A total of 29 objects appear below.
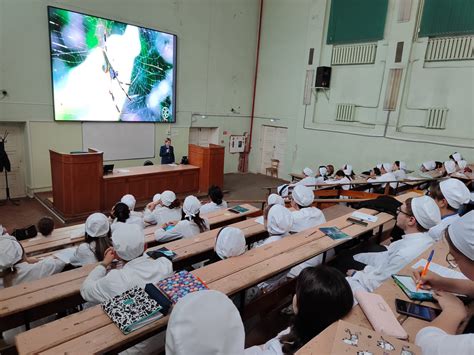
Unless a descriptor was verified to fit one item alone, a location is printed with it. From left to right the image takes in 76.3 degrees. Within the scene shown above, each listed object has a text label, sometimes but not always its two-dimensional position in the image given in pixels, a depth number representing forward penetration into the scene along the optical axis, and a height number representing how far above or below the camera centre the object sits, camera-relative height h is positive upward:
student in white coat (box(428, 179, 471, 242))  3.24 -0.67
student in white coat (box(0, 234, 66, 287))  2.51 -1.41
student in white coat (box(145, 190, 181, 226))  4.69 -1.52
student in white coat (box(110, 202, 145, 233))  3.84 -1.30
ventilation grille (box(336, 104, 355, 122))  9.59 +0.46
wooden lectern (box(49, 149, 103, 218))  6.33 -1.57
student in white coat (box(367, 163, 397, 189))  6.00 -1.00
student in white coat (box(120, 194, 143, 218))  4.97 -1.47
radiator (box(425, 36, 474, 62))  7.43 +2.14
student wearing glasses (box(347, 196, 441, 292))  2.27 -0.86
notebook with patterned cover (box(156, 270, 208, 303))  1.76 -1.02
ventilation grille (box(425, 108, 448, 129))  7.90 +0.39
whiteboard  8.55 -0.84
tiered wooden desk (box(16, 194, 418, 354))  1.42 -1.08
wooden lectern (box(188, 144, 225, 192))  8.77 -1.33
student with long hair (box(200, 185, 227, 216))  4.94 -1.39
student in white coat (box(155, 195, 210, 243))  3.59 -1.33
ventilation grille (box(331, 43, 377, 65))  9.02 +2.23
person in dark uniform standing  9.16 -1.17
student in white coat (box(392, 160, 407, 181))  6.86 -0.95
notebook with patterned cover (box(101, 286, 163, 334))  1.54 -1.04
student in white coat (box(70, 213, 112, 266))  2.96 -1.32
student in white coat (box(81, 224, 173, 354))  1.91 -1.07
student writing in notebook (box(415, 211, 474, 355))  1.07 -0.78
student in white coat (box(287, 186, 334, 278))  3.02 -1.07
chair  12.01 -1.81
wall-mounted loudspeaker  9.89 +1.56
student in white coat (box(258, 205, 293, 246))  3.09 -1.01
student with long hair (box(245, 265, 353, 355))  1.44 -0.86
